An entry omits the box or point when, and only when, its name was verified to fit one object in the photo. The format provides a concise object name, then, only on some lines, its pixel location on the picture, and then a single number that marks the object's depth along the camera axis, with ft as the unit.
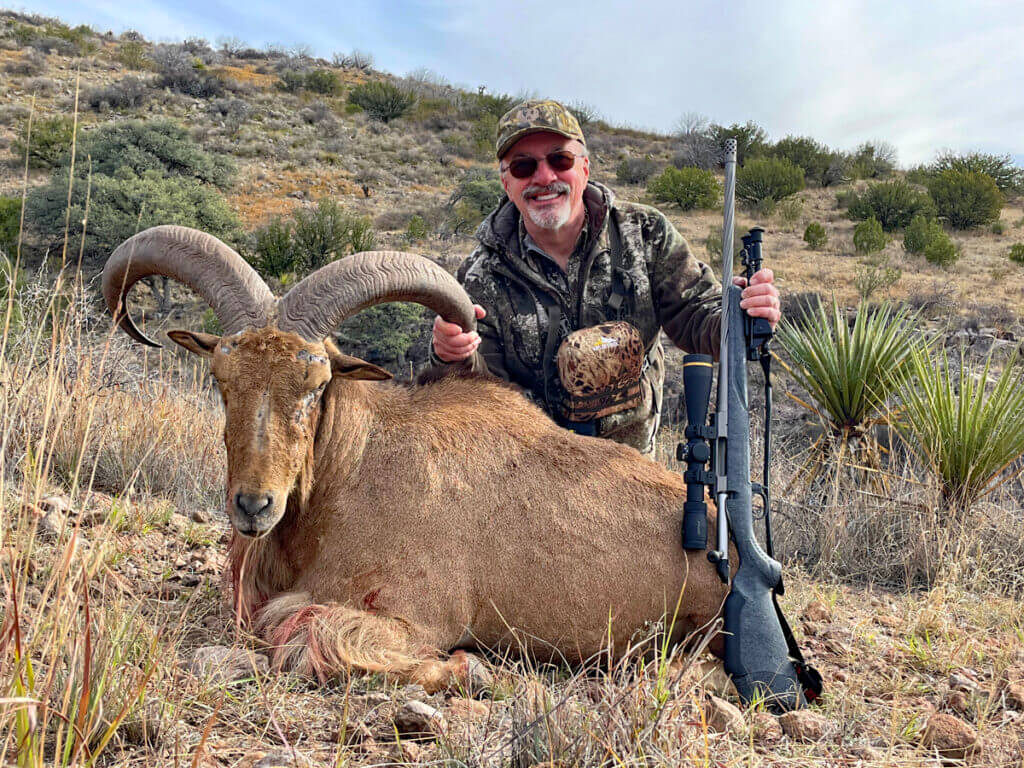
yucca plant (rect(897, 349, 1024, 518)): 19.20
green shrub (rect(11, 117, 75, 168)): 86.38
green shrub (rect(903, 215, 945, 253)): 84.06
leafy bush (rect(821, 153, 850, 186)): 132.36
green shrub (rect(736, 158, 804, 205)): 111.86
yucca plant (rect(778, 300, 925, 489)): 22.30
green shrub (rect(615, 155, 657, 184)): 126.21
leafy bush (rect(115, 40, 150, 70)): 135.13
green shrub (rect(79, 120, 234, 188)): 80.23
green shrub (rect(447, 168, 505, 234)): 87.10
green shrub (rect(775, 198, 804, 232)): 103.86
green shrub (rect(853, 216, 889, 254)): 83.87
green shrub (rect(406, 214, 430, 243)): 79.20
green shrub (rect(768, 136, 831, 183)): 132.36
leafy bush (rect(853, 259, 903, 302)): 61.77
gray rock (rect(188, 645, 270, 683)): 9.18
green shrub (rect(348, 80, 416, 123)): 142.31
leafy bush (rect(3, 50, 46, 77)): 119.34
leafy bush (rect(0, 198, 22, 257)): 65.51
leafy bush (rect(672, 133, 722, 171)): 130.43
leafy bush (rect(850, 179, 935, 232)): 103.76
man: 17.48
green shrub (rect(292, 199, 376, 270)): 69.82
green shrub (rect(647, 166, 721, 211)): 104.01
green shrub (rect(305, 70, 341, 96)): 146.20
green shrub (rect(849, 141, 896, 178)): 138.10
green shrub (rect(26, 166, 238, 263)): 67.15
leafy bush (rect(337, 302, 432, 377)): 51.62
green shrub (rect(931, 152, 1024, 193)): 125.29
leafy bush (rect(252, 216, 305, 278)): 67.72
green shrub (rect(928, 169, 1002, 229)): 104.83
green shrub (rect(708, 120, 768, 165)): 132.26
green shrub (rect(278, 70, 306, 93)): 143.54
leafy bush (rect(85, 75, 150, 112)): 112.16
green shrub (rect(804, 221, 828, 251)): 89.10
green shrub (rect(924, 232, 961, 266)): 78.38
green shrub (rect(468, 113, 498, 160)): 129.17
